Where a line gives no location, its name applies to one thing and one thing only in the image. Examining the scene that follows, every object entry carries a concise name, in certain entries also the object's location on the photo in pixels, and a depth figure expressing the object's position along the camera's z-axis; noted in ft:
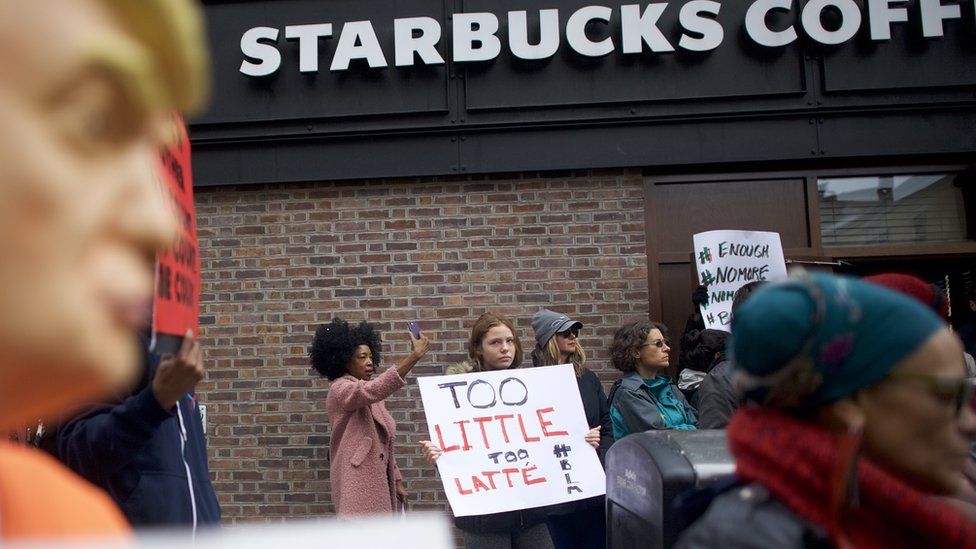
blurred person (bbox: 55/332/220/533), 6.68
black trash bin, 7.80
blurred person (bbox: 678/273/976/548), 4.16
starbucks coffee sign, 19.08
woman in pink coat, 14.11
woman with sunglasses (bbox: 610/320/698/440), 13.87
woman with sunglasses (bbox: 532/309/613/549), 14.33
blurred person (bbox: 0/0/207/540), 1.50
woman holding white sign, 13.12
